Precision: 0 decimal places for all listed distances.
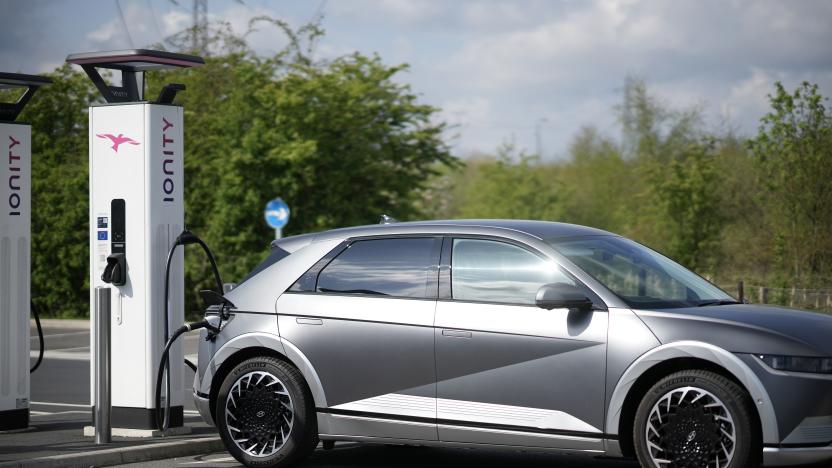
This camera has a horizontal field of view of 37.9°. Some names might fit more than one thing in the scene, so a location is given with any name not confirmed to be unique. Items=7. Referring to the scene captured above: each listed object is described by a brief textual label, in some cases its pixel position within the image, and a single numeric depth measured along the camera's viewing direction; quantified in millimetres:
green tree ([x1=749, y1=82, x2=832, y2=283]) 29875
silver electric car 6781
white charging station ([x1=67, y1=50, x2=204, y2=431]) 9430
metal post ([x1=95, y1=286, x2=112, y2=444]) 9047
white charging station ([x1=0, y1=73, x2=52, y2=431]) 10203
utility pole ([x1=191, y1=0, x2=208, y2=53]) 38656
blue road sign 29641
